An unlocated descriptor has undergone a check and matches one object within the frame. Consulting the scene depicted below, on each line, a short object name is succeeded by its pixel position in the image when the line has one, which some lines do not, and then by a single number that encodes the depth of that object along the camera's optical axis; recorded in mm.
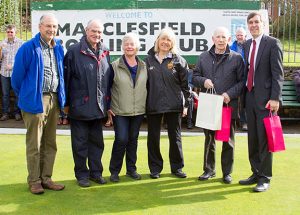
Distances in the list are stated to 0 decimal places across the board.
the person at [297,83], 10531
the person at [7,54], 10664
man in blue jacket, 5344
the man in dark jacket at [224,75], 5918
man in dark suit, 5633
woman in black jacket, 6086
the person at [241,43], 9891
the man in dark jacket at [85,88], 5691
